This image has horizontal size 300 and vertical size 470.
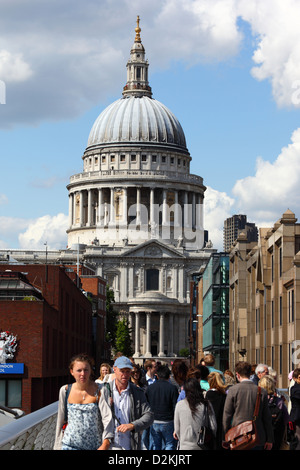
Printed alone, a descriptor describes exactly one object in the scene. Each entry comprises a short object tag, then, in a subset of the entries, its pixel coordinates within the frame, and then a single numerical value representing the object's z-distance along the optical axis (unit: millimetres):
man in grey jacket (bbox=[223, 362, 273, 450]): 15211
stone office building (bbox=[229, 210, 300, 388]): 45647
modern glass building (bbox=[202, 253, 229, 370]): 83188
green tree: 139250
